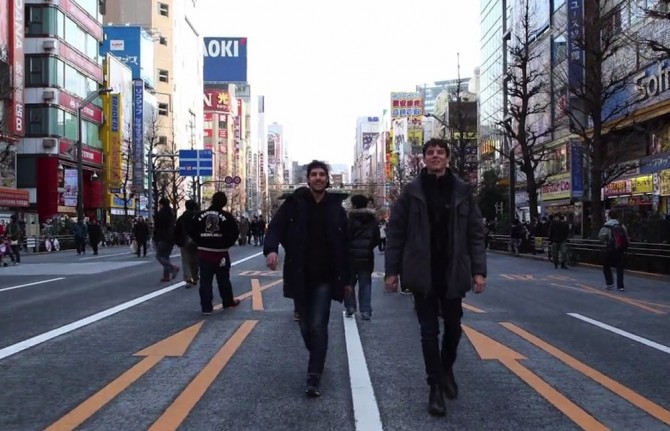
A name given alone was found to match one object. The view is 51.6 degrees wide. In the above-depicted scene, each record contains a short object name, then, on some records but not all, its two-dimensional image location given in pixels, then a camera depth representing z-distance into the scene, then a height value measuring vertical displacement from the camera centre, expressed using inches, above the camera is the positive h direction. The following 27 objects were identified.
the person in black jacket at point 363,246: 372.8 -11.0
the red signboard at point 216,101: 4744.1 +871.4
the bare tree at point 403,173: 2279.0 +204.0
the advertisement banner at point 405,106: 5689.0 +983.0
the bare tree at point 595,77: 918.4 +207.2
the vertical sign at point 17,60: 1640.0 +404.3
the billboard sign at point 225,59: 4825.3 +1185.9
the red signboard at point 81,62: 1904.5 +485.6
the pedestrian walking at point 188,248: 456.9 -15.1
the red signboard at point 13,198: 1551.4 +69.2
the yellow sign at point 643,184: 1277.1 +76.0
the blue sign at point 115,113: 2249.0 +370.7
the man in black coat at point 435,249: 181.6 -6.3
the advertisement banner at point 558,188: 1803.6 +100.5
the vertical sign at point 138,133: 2196.1 +323.4
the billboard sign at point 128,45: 2645.2 +698.3
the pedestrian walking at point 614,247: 543.8 -17.6
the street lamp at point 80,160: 1413.6 +138.7
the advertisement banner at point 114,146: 2229.3 +264.6
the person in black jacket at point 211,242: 366.0 -8.3
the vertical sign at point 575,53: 959.1 +255.3
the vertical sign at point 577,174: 1466.5 +107.8
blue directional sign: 1696.6 +159.4
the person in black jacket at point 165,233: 553.3 -5.0
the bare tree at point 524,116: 1141.7 +184.4
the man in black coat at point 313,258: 203.8 -9.5
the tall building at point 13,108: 1562.5 +275.1
